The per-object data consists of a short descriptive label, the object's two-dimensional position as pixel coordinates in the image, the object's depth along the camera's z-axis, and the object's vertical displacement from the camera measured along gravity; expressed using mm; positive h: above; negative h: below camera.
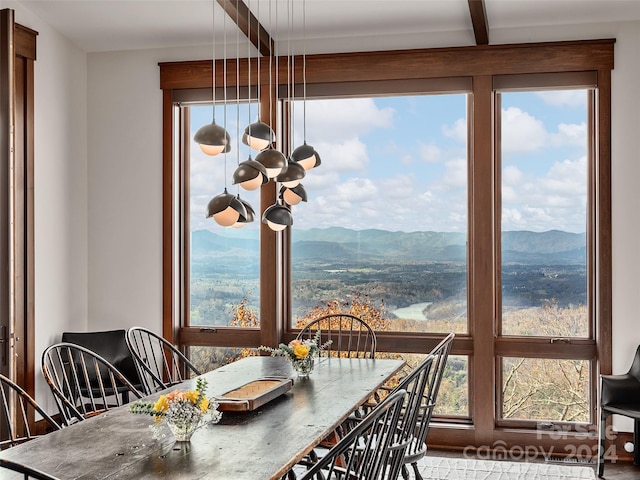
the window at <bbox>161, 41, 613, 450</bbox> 4887 +145
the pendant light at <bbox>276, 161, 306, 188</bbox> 3684 +347
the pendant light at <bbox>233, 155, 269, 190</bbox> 3375 +328
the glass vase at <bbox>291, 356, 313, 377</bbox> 3754 -623
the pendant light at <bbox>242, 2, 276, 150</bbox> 3666 +540
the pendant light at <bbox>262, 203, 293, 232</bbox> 3779 +139
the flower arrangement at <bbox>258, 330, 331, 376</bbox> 3719 -557
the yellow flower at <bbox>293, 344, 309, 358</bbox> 3709 -538
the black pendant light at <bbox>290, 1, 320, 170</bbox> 3846 +455
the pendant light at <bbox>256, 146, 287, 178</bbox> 3475 +397
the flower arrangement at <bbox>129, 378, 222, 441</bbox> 2480 -561
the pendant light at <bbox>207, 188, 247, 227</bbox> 3404 +163
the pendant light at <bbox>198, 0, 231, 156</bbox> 3416 +491
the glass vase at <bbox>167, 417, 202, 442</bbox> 2506 -626
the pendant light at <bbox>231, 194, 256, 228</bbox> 3542 +126
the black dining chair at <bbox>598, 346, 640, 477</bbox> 4391 -933
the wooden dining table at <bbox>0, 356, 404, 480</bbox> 2242 -686
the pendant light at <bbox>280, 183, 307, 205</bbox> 3930 +265
